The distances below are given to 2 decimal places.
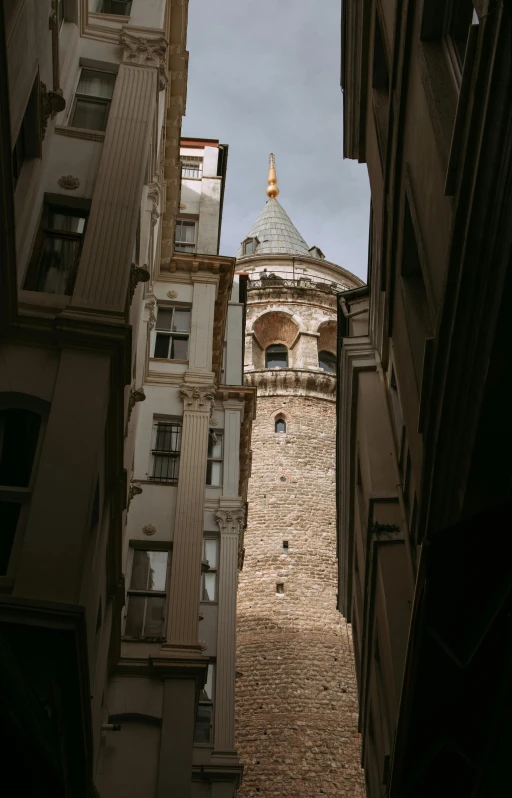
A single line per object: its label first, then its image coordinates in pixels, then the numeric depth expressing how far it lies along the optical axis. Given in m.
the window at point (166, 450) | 19.19
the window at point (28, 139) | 11.06
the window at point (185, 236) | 25.05
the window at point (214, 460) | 22.77
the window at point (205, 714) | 17.98
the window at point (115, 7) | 16.28
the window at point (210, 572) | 20.45
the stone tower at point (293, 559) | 32.12
